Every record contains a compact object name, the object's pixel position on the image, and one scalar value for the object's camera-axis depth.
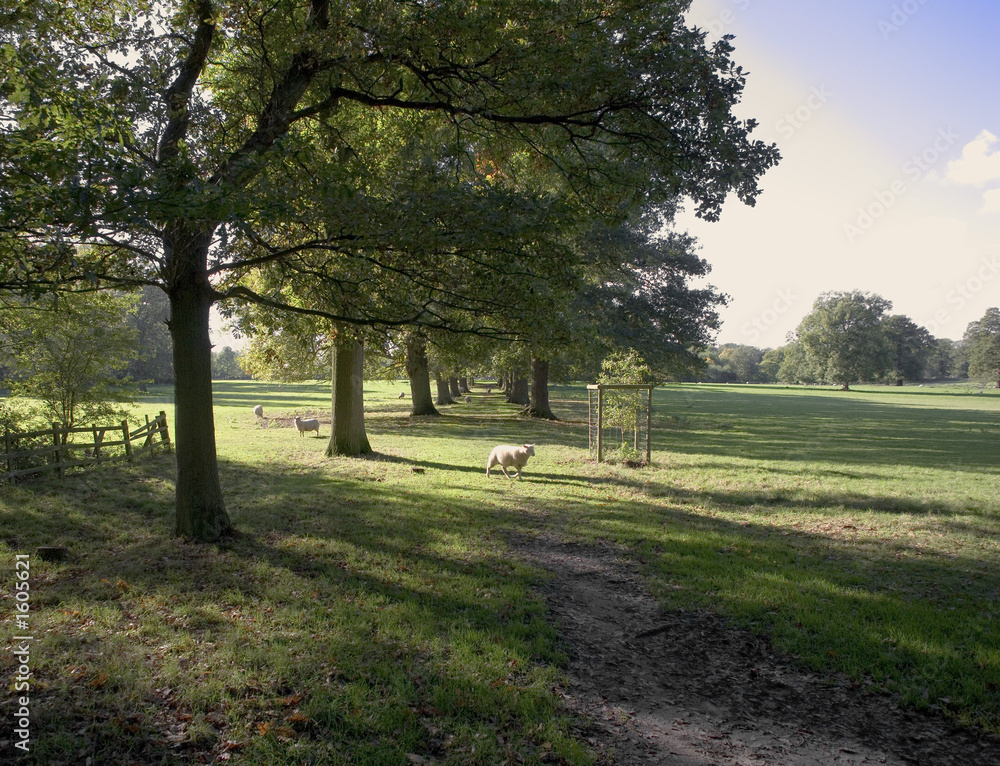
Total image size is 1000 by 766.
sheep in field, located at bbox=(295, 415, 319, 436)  21.39
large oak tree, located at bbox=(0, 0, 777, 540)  6.83
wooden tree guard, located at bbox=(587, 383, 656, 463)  15.13
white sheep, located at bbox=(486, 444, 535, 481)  13.48
